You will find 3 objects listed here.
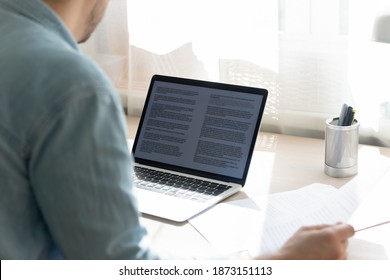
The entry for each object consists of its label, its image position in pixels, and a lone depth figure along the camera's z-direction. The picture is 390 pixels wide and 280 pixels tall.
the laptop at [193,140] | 2.40
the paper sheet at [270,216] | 2.16
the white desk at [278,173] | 2.18
